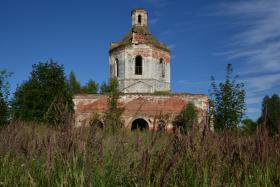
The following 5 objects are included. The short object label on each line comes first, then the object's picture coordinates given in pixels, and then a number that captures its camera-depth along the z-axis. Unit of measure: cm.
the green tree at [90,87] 4026
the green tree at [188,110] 2202
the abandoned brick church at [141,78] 2363
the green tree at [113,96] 2058
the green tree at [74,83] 4357
